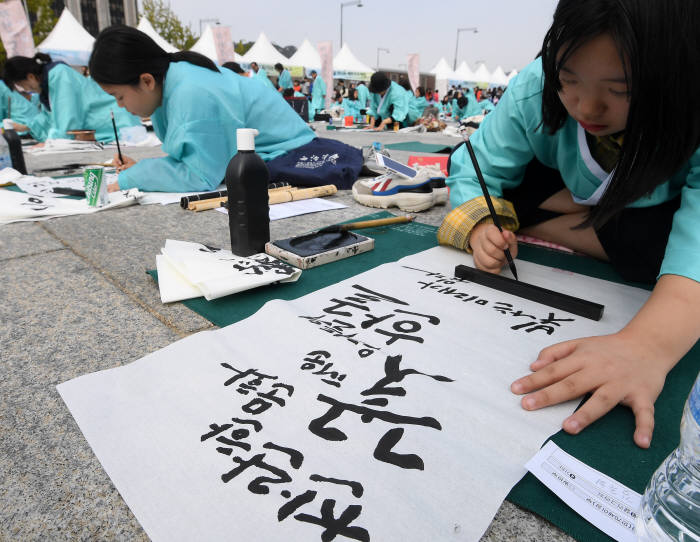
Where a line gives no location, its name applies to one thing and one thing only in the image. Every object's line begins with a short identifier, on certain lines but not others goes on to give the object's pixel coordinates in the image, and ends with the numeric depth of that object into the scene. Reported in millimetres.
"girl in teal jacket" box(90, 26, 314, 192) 1725
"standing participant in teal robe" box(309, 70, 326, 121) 11172
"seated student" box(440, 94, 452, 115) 13112
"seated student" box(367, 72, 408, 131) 6516
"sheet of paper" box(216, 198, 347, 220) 1657
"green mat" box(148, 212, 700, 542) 468
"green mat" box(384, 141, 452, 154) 3824
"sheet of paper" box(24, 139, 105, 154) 3379
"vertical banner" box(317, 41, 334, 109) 11781
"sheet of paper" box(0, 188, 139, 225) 1579
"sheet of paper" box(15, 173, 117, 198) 1950
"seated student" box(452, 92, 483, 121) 10062
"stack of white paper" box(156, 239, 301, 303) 921
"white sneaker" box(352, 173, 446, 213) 1763
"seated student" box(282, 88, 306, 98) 10120
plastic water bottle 415
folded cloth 2098
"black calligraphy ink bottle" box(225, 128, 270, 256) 1038
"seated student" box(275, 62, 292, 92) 11055
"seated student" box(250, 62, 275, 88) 9978
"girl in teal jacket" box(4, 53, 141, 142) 3535
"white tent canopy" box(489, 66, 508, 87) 21328
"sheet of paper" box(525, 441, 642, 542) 436
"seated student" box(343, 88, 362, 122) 9906
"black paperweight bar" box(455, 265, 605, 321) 858
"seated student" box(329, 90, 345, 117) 10301
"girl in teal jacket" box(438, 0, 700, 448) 600
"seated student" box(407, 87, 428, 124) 6992
